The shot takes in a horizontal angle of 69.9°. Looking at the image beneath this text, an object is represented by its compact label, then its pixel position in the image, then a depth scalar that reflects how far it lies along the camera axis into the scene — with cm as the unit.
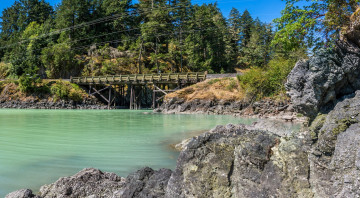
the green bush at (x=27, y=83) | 3700
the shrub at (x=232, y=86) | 2670
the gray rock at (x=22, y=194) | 416
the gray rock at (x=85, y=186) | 443
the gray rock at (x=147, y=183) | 376
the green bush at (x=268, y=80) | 2293
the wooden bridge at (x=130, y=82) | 3105
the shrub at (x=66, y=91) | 3669
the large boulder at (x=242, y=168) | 290
